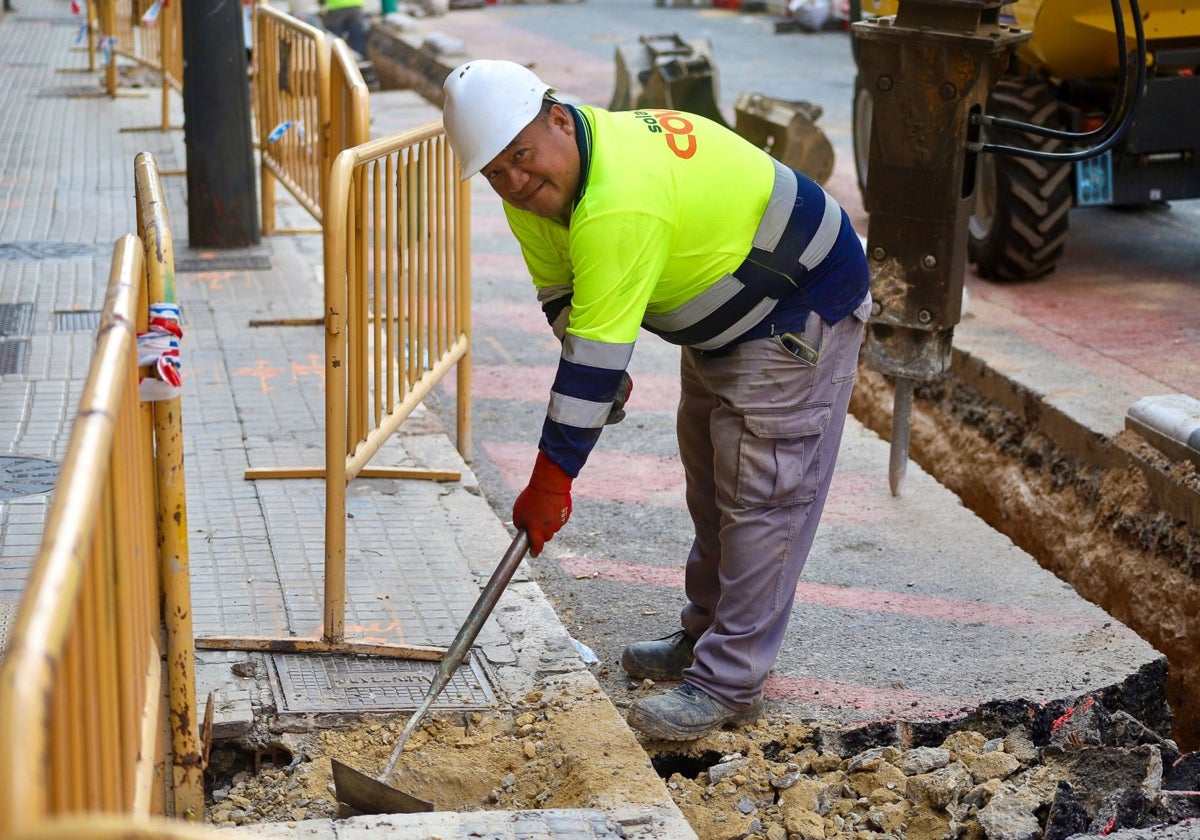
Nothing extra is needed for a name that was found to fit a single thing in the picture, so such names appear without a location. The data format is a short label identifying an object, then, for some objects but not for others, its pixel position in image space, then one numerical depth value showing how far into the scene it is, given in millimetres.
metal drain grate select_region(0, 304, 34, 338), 6836
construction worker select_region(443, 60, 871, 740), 3260
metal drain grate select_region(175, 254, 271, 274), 8188
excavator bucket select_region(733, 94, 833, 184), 10820
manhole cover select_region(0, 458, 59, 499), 4918
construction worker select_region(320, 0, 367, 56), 17172
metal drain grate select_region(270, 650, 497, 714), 3760
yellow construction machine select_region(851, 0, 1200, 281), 7852
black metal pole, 8266
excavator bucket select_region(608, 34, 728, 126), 12547
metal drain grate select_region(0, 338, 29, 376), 6250
